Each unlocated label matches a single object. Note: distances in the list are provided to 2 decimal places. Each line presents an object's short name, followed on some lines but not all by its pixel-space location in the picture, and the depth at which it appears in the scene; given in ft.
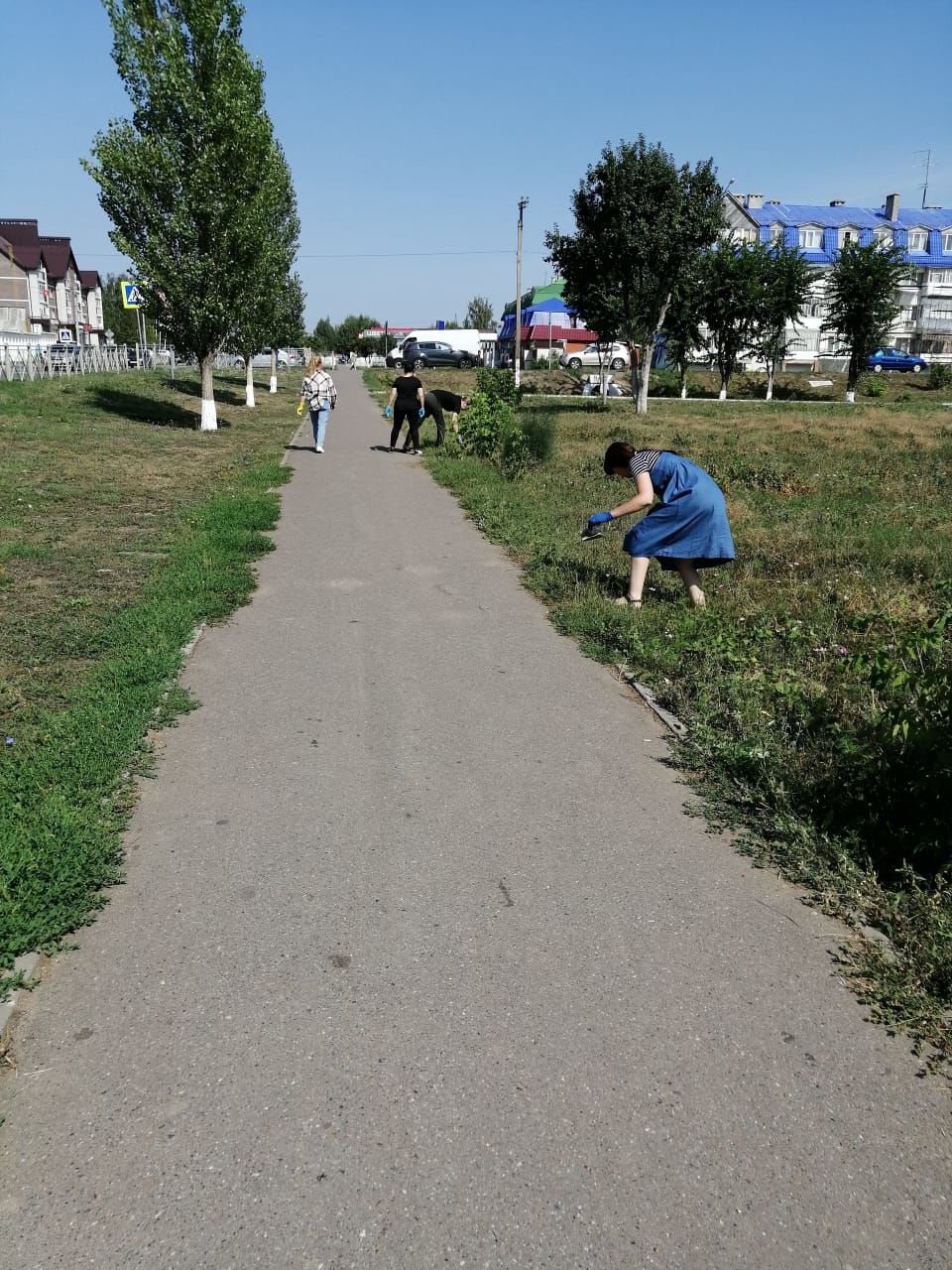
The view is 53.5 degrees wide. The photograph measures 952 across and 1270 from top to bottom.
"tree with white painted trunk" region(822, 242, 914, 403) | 148.56
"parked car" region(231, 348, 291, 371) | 290.56
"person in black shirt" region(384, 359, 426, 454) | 59.82
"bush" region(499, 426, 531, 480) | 52.13
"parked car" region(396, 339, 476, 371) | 209.46
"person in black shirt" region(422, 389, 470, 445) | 63.57
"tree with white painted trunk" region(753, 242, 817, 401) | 146.00
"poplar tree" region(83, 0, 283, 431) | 66.33
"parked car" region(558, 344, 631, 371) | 200.75
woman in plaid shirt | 58.65
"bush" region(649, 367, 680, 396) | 177.16
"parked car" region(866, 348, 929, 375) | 218.18
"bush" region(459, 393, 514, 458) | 59.72
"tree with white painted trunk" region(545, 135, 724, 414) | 100.58
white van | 214.48
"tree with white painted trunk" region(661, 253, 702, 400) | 133.72
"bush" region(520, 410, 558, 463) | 56.25
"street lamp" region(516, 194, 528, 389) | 154.61
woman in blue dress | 23.56
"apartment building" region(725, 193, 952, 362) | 246.88
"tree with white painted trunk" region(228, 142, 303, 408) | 73.67
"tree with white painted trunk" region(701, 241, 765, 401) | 143.54
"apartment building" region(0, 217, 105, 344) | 236.43
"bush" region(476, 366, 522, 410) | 65.82
